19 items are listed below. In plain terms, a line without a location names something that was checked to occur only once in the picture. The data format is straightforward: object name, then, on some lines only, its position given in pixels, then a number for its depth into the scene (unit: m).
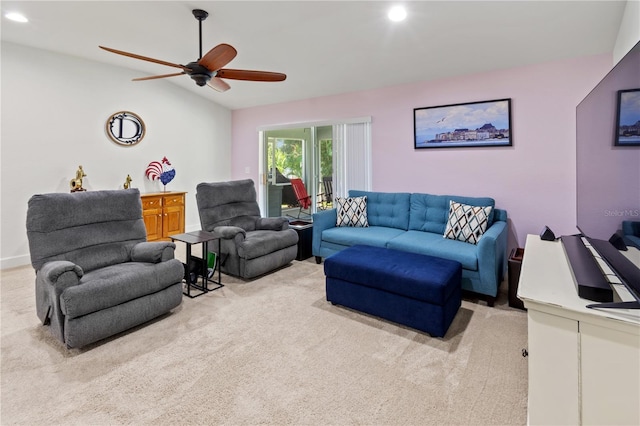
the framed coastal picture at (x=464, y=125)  3.72
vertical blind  4.89
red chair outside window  6.54
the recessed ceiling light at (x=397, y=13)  2.80
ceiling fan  2.59
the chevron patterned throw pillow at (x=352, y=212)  4.25
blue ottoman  2.36
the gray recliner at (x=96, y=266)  2.20
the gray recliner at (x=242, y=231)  3.60
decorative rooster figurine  5.39
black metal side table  3.21
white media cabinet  1.13
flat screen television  1.29
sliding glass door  4.98
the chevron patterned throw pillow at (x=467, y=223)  3.30
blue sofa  2.89
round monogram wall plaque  4.94
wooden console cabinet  5.06
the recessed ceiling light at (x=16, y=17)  3.33
